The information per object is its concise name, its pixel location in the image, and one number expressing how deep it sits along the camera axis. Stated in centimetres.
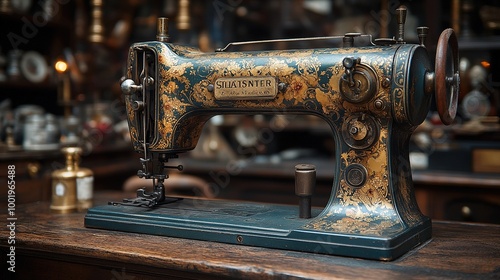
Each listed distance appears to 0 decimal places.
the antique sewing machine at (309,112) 150
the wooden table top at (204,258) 132
